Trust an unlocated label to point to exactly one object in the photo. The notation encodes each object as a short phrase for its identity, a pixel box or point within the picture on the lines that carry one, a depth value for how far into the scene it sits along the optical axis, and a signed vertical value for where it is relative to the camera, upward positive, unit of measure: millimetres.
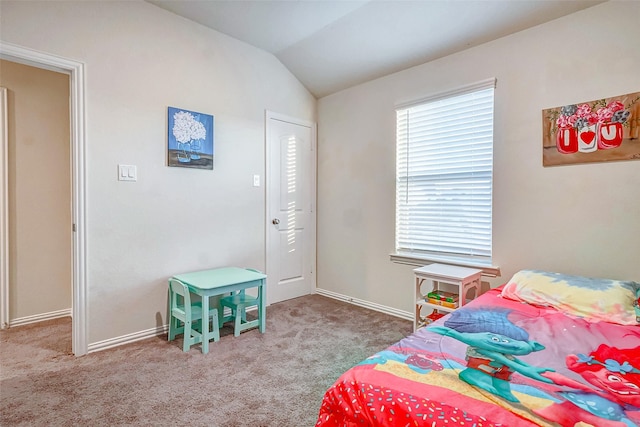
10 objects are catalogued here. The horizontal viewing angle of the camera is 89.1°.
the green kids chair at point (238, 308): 2717 -857
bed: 920 -572
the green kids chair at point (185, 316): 2426 -830
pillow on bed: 1701 -488
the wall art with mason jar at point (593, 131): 2029 +518
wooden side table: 2377 -588
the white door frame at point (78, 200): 2311 +55
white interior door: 3537 +5
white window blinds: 2666 +290
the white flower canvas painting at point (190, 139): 2766 +609
